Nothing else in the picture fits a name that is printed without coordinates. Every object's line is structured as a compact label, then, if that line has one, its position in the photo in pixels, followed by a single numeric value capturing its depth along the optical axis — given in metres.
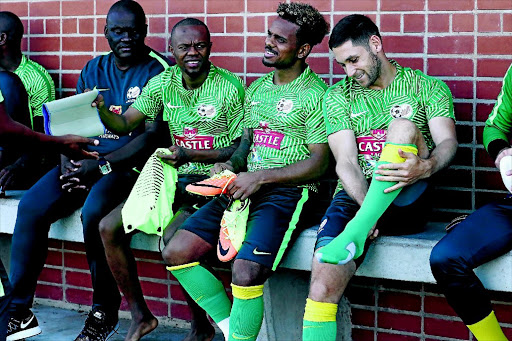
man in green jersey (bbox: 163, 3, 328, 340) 7.61
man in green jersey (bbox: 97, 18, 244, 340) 8.63
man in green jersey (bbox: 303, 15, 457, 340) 7.12
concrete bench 7.23
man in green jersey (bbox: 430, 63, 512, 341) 6.82
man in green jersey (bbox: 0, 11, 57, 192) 10.22
